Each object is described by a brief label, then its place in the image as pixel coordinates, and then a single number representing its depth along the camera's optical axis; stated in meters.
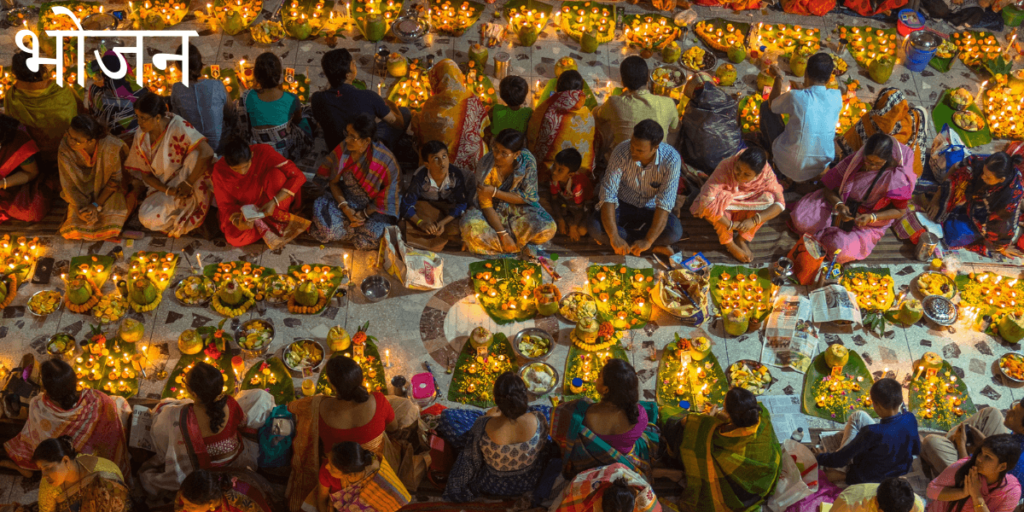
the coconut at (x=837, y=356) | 5.39
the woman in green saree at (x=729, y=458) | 4.30
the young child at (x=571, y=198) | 5.98
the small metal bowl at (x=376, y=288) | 5.72
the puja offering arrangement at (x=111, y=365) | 5.15
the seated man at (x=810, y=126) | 6.16
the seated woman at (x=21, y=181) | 5.58
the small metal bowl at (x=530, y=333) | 5.48
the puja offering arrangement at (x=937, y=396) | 5.29
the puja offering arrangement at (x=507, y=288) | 5.70
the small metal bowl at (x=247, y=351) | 5.34
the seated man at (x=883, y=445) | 4.50
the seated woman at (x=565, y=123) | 6.00
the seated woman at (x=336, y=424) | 4.19
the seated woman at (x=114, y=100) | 5.85
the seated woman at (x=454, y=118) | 5.97
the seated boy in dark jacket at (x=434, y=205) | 5.77
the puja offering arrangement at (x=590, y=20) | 7.74
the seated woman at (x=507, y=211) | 5.72
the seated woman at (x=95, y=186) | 5.58
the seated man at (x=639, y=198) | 5.70
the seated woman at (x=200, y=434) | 4.22
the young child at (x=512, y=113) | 6.02
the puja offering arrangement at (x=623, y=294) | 5.73
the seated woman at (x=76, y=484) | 3.94
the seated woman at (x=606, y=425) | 4.28
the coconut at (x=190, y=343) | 5.23
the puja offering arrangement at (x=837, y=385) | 5.29
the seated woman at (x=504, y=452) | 4.12
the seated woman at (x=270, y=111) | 5.87
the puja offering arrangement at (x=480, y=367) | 5.23
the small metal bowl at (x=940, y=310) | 5.79
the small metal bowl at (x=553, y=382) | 5.28
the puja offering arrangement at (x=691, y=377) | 5.30
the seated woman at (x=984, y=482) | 4.10
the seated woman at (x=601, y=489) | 3.97
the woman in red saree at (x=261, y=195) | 5.62
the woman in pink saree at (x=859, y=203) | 5.84
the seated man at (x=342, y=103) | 5.93
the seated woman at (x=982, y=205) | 5.90
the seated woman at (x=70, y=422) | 4.21
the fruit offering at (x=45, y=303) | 5.44
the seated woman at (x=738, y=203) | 5.81
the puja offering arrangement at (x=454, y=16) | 7.63
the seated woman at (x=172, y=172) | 5.61
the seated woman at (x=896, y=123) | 6.23
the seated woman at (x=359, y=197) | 5.68
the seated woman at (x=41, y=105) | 5.56
